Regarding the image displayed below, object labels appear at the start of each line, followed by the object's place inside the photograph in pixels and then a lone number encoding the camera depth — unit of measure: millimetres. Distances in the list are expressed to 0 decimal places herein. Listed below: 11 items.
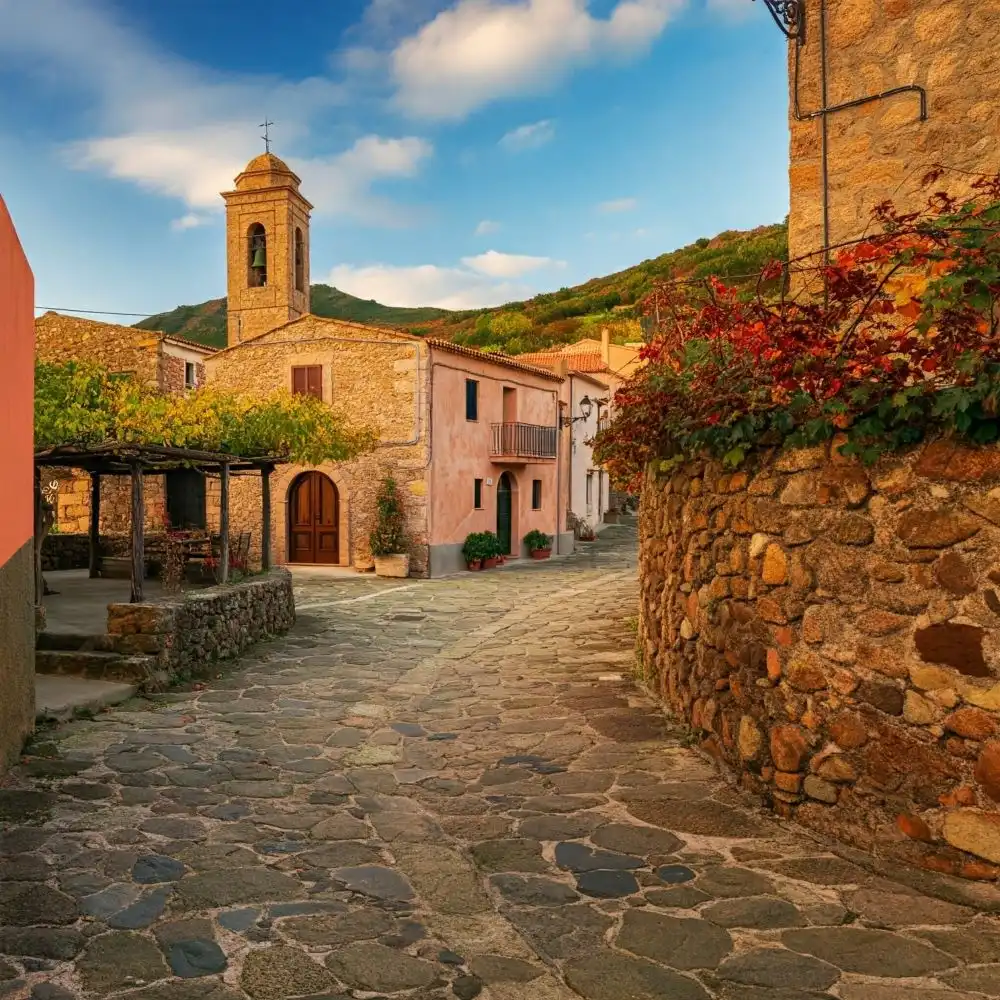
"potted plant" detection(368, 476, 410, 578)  18578
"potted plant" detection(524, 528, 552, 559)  23266
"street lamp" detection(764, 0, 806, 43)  6004
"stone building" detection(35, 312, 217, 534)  21156
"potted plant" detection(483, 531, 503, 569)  20516
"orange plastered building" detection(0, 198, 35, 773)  4930
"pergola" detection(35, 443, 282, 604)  8250
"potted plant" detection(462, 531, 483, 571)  20172
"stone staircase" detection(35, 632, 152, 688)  7180
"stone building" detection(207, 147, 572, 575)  19266
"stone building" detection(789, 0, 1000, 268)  5543
